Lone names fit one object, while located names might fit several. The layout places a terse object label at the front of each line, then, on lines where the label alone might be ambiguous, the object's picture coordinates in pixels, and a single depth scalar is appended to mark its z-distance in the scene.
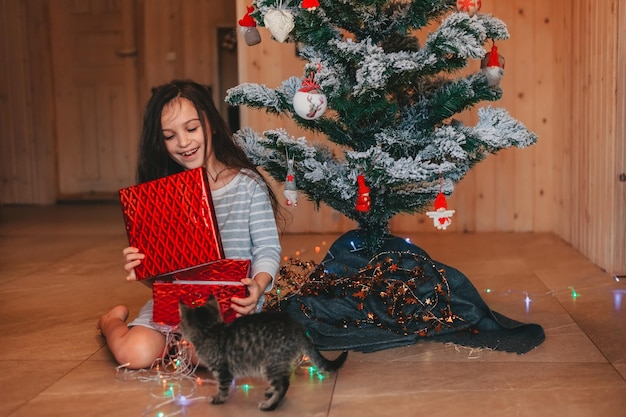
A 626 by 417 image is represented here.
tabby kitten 1.76
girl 2.22
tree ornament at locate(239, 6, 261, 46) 2.42
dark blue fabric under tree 2.29
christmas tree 2.20
